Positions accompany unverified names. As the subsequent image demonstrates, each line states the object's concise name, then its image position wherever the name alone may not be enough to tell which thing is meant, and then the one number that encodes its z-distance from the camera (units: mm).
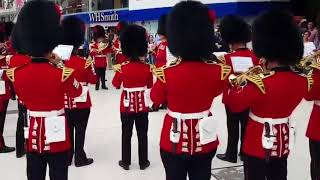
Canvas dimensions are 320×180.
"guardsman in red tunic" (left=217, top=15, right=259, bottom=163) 4133
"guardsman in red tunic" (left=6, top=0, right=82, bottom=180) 2473
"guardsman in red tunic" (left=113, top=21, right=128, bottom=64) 8939
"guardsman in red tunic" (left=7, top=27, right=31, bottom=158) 4098
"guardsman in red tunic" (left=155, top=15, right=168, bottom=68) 5674
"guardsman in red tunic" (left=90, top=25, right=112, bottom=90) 9305
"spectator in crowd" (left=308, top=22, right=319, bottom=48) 7677
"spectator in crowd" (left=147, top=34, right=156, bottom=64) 10246
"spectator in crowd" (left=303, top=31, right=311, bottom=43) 7723
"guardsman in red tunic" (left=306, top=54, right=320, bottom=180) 2825
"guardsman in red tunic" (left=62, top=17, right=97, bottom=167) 3934
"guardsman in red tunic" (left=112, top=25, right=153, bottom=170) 3916
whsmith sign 15905
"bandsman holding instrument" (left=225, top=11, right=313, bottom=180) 2311
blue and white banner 13066
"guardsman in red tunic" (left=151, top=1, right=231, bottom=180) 2289
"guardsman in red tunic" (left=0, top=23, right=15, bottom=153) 4496
